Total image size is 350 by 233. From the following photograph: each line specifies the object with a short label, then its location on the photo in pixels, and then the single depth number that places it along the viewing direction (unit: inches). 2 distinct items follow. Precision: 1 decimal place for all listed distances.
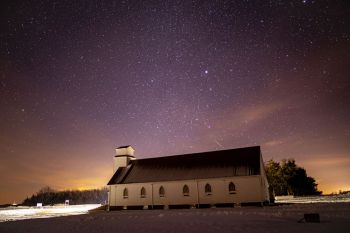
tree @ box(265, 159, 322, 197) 2751.0
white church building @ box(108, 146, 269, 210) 1494.8
